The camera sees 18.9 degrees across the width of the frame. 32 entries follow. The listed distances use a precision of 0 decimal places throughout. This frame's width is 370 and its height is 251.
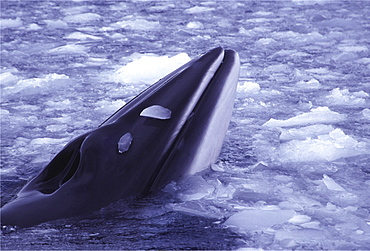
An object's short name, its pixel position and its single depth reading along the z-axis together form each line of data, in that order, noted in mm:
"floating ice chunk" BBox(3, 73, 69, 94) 12221
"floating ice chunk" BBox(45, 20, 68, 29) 17483
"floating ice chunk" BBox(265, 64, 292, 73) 13264
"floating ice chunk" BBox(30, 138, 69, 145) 9329
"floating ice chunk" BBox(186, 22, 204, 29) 16986
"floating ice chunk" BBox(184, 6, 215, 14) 18769
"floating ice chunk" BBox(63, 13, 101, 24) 18116
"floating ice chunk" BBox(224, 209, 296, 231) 6664
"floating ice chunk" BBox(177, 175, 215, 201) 7259
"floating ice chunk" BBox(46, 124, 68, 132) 9999
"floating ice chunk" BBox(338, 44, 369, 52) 14480
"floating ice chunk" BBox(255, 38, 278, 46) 15274
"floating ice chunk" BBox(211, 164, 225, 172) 8008
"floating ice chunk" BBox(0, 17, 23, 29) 17399
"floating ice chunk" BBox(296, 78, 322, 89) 12304
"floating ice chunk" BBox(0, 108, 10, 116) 10837
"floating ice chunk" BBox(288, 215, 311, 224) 6865
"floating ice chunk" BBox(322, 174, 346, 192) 7688
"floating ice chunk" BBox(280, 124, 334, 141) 9708
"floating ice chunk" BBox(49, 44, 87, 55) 15018
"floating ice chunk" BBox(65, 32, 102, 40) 16223
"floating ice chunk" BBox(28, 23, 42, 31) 17143
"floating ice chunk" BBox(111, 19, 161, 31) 17067
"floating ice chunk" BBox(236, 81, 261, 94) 11986
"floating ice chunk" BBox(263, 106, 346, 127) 10230
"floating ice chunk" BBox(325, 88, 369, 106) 11222
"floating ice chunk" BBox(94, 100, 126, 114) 11062
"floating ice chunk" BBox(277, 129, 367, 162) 8757
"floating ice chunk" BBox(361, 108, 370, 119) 10559
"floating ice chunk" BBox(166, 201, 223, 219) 6959
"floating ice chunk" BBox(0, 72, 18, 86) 12801
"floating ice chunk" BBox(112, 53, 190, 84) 13040
